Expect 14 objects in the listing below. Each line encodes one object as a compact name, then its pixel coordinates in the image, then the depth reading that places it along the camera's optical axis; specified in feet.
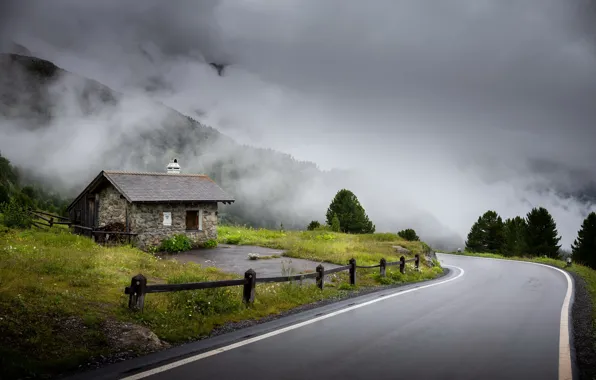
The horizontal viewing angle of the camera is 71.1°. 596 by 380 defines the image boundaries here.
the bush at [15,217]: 91.71
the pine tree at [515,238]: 218.79
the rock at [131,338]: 24.40
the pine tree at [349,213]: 231.91
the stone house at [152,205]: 89.40
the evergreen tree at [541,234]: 214.69
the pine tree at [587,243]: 229.78
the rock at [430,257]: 85.85
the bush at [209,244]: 98.73
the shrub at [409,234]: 144.15
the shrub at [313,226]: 155.91
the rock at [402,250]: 93.76
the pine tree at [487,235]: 242.17
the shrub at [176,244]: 90.84
